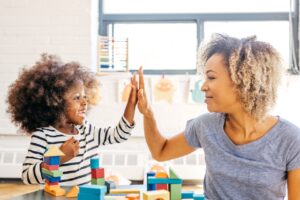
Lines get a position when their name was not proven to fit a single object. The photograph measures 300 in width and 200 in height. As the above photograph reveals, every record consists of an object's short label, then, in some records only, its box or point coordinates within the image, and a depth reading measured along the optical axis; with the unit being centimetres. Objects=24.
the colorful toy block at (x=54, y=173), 117
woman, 106
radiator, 317
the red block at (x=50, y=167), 118
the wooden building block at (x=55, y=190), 112
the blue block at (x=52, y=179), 116
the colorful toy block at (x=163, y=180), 102
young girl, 161
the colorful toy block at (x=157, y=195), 91
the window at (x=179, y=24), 346
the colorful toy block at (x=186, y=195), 103
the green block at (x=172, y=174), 103
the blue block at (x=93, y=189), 91
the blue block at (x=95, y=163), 115
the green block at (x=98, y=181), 114
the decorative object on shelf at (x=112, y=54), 330
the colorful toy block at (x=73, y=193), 111
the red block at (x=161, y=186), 103
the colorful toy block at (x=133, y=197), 99
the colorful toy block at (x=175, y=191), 101
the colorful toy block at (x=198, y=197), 88
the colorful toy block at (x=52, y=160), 118
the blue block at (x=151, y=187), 105
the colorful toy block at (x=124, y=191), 110
